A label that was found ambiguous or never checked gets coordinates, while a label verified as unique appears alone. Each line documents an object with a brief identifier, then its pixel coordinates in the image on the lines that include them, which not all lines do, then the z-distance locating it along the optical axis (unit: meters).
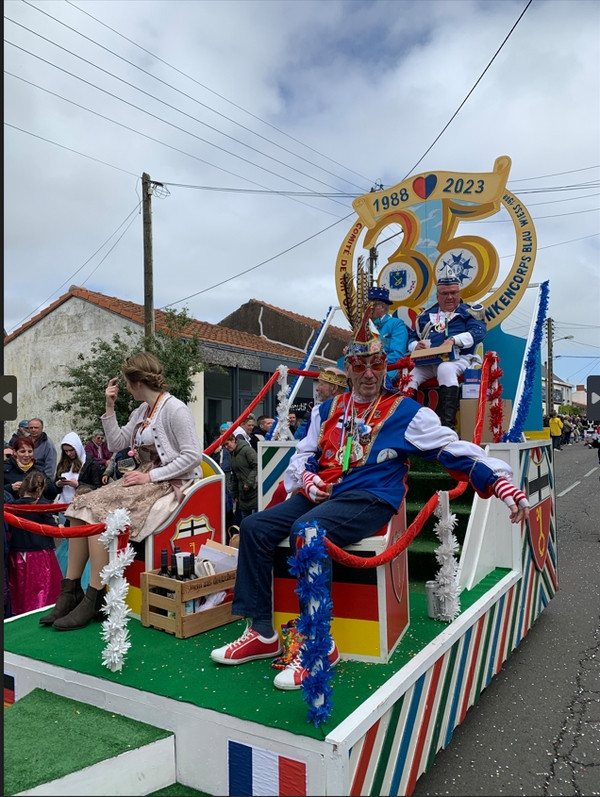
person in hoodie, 7.07
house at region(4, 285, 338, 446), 17.81
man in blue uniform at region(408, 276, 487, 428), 5.49
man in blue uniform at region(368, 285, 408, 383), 5.44
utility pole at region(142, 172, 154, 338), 15.02
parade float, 2.29
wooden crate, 3.32
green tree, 13.43
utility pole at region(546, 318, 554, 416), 40.88
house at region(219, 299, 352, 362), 25.97
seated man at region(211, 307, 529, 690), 2.93
